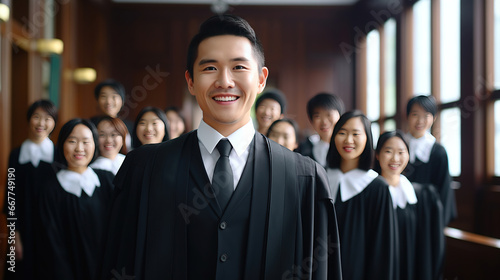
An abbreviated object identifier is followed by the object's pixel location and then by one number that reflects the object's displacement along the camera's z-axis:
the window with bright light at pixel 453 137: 5.48
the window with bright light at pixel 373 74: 8.21
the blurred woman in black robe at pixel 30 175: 2.62
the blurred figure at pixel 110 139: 2.44
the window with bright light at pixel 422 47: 6.32
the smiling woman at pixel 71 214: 2.26
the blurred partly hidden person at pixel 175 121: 3.72
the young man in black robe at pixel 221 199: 1.22
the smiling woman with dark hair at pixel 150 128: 2.32
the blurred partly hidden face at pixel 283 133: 2.75
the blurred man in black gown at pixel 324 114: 2.84
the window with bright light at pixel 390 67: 7.44
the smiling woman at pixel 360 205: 2.04
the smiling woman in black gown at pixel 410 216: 2.11
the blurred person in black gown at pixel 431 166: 3.11
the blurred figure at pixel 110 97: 3.09
